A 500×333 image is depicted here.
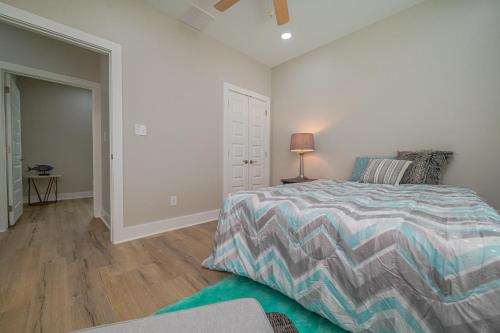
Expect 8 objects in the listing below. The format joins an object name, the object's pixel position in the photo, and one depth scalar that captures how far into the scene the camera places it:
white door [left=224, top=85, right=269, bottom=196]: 3.34
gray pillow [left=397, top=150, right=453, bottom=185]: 2.13
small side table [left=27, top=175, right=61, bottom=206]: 3.96
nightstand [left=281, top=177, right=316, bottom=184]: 3.22
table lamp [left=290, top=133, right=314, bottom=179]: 3.19
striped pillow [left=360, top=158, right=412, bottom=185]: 2.15
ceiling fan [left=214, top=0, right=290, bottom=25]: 1.96
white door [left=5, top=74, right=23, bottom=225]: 2.58
